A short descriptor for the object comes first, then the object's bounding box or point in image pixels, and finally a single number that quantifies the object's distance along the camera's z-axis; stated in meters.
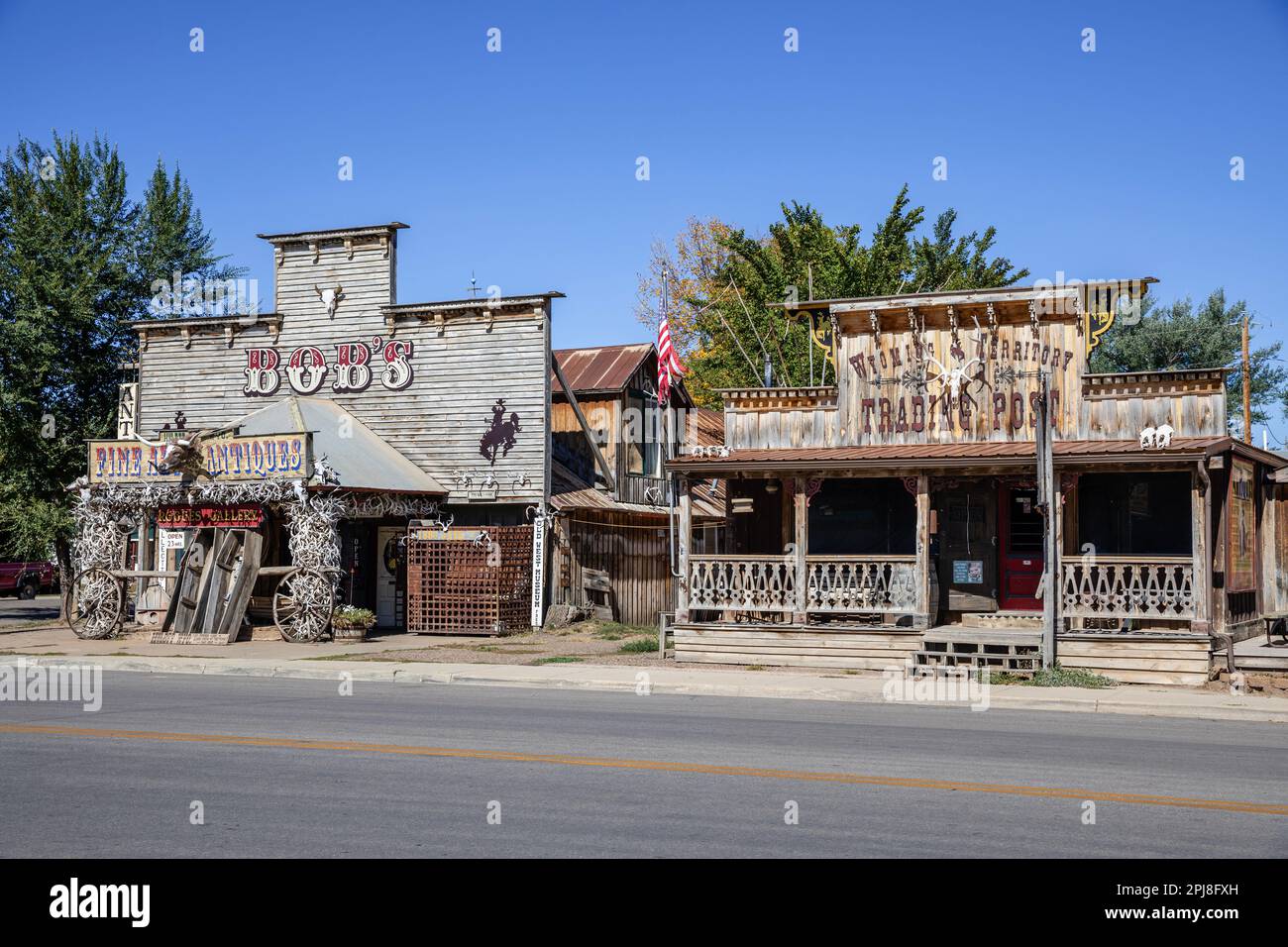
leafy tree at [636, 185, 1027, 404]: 38.06
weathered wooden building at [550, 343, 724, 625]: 29.22
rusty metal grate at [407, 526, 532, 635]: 27.06
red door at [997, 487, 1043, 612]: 21.86
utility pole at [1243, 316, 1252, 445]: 38.66
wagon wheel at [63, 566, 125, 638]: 26.89
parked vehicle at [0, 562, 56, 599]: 49.03
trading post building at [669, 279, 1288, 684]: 19.23
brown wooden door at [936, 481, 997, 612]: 22.11
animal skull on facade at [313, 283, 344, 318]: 30.44
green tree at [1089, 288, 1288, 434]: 50.00
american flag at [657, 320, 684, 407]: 27.12
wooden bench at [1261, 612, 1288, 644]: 20.11
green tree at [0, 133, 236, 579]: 32.38
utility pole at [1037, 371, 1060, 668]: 17.81
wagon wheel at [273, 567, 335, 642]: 25.03
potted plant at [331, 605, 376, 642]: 25.30
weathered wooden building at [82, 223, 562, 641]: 25.92
